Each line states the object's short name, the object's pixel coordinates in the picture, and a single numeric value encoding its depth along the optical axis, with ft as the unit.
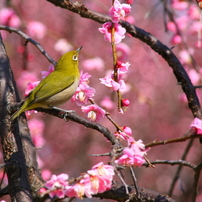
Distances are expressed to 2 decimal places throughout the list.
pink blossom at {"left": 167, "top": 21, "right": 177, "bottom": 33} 35.63
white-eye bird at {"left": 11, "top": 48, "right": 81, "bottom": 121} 19.13
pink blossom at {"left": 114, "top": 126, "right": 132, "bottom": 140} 12.96
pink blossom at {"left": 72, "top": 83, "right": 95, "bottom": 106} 15.61
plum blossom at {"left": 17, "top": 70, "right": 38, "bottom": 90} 33.96
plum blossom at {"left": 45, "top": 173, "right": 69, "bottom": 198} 10.02
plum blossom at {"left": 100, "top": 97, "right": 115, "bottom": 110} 32.42
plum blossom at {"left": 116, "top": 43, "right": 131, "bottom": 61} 33.35
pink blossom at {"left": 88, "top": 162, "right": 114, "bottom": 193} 9.98
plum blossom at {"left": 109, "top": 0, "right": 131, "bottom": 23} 15.44
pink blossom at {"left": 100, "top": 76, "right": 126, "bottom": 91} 14.35
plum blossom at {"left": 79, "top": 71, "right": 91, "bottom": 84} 17.03
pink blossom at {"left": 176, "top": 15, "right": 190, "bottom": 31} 38.65
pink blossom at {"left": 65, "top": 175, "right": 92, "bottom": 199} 9.86
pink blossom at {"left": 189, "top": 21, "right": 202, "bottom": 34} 34.95
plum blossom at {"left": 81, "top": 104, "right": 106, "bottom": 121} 14.35
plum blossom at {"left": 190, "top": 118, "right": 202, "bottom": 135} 13.21
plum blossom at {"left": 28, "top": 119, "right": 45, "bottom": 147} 34.16
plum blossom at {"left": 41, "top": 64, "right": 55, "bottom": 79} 18.94
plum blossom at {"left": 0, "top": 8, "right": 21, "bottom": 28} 34.42
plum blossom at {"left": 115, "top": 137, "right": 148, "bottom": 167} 10.52
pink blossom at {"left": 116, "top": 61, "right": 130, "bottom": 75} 14.79
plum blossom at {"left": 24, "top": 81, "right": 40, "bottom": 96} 18.44
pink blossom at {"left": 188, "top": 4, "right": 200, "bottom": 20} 34.50
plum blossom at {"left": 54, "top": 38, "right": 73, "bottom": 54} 39.47
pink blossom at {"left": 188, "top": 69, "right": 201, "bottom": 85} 36.27
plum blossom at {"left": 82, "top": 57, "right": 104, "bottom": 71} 38.65
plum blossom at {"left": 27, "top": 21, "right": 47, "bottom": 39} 38.52
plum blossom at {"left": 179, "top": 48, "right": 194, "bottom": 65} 33.06
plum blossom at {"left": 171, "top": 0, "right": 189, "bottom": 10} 34.68
